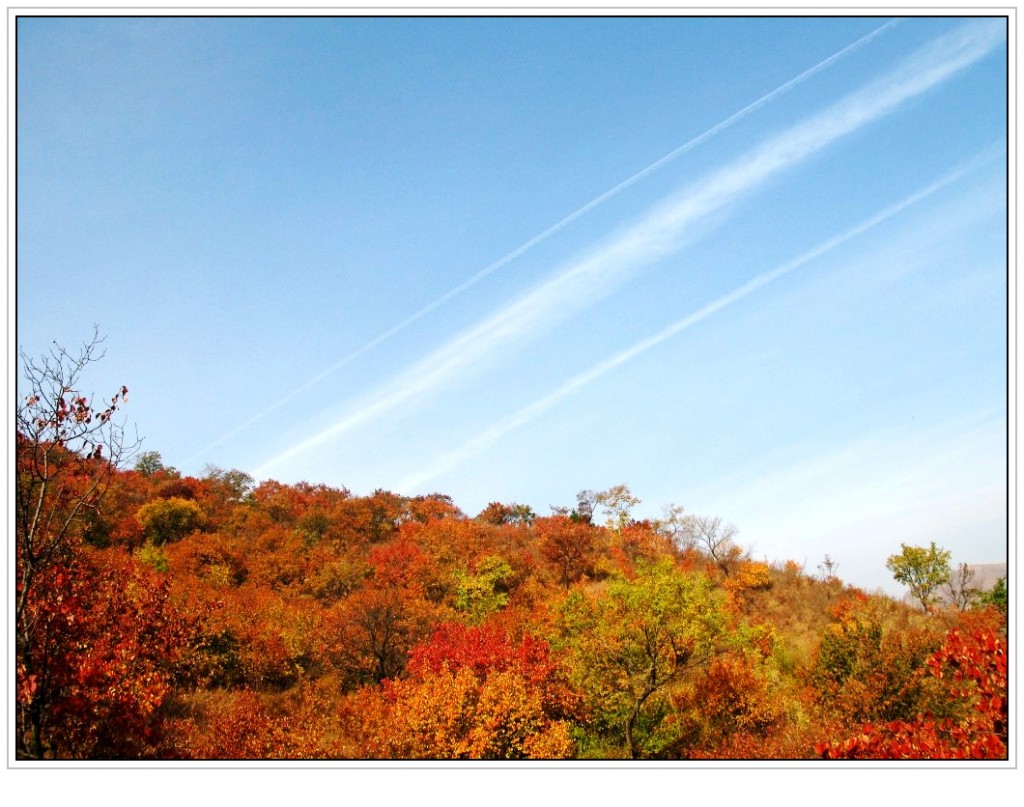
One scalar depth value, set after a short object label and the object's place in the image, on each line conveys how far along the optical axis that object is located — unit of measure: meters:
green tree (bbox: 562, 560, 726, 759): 25.02
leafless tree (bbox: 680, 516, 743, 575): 60.29
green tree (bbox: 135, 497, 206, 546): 54.41
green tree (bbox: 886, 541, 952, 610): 51.88
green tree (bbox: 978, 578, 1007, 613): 40.38
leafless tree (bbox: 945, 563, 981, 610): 47.94
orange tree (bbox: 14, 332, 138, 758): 10.54
